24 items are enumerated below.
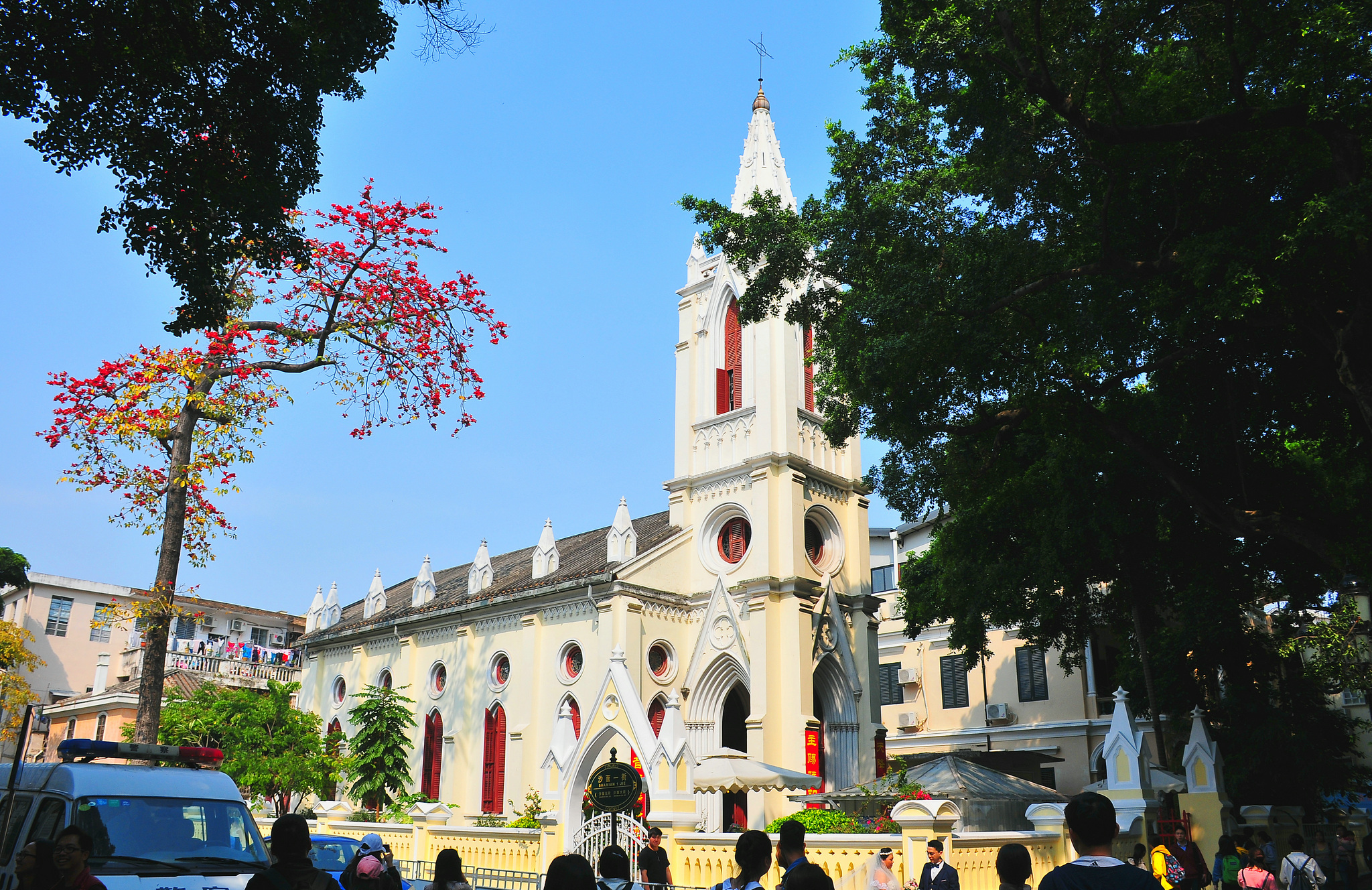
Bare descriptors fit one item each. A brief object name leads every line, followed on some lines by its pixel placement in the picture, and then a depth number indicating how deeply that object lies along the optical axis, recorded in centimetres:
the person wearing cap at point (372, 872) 662
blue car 1491
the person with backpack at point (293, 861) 467
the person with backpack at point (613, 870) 610
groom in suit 1095
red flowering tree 1733
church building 2589
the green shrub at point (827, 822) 1784
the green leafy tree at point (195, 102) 884
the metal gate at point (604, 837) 1620
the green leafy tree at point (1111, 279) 1190
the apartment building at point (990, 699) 3262
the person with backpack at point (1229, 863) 1478
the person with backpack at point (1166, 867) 1379
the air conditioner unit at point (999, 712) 3416
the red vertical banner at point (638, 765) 2041
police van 762
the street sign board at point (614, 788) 1477
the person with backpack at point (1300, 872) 1275
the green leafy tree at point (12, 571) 4756
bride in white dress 1131
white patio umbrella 1958
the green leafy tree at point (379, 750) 2984
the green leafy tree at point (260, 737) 2980
